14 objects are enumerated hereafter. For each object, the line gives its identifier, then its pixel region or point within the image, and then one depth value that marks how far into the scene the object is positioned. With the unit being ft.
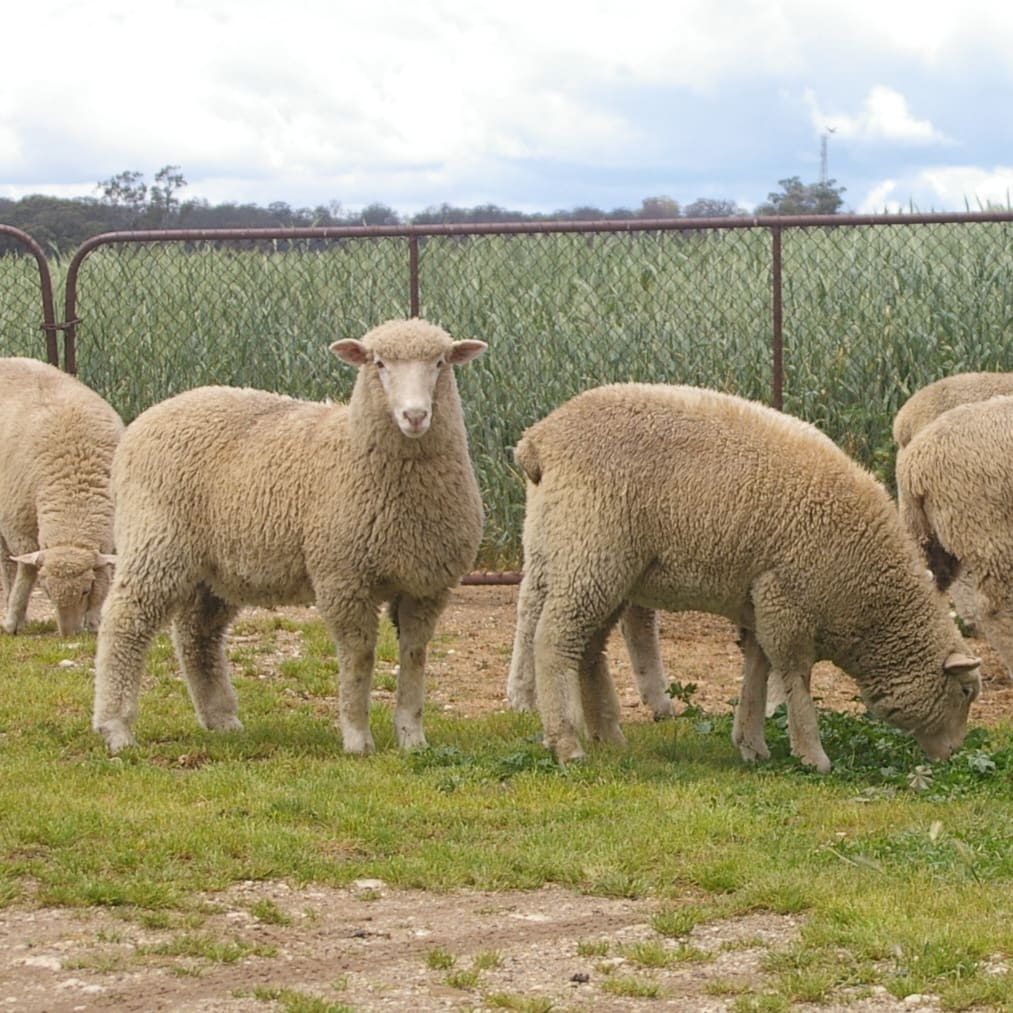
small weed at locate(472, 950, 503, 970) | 16.10
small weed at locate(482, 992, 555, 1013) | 14.93
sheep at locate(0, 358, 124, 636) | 33.30
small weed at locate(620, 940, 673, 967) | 16.19
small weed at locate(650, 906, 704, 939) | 17.04
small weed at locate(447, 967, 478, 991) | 15.62
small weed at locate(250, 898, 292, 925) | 17.42
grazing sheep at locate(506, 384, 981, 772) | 23.22
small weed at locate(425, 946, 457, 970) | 16.15
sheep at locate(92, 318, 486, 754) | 24.12
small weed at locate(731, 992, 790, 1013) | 14.89
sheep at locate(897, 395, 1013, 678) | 26.50
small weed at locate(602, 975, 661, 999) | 15.38
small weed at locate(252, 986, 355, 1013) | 14.87
